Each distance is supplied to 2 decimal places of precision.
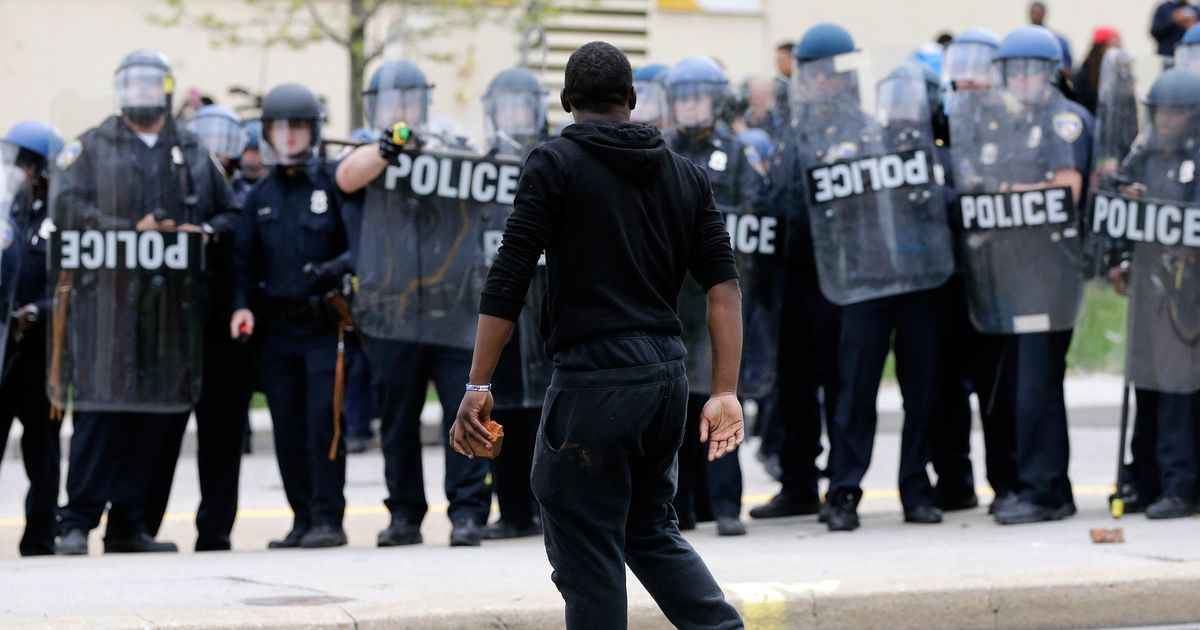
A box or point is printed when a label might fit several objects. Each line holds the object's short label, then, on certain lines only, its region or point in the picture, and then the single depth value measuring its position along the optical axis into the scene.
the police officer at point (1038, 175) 15.98
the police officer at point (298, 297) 15.77
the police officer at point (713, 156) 15.91
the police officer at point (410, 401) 15.42
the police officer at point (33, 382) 15.80
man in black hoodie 9.14
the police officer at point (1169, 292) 15.76
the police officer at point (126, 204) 15.41
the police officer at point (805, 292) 16.17
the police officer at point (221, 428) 16.30
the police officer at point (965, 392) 16.72
